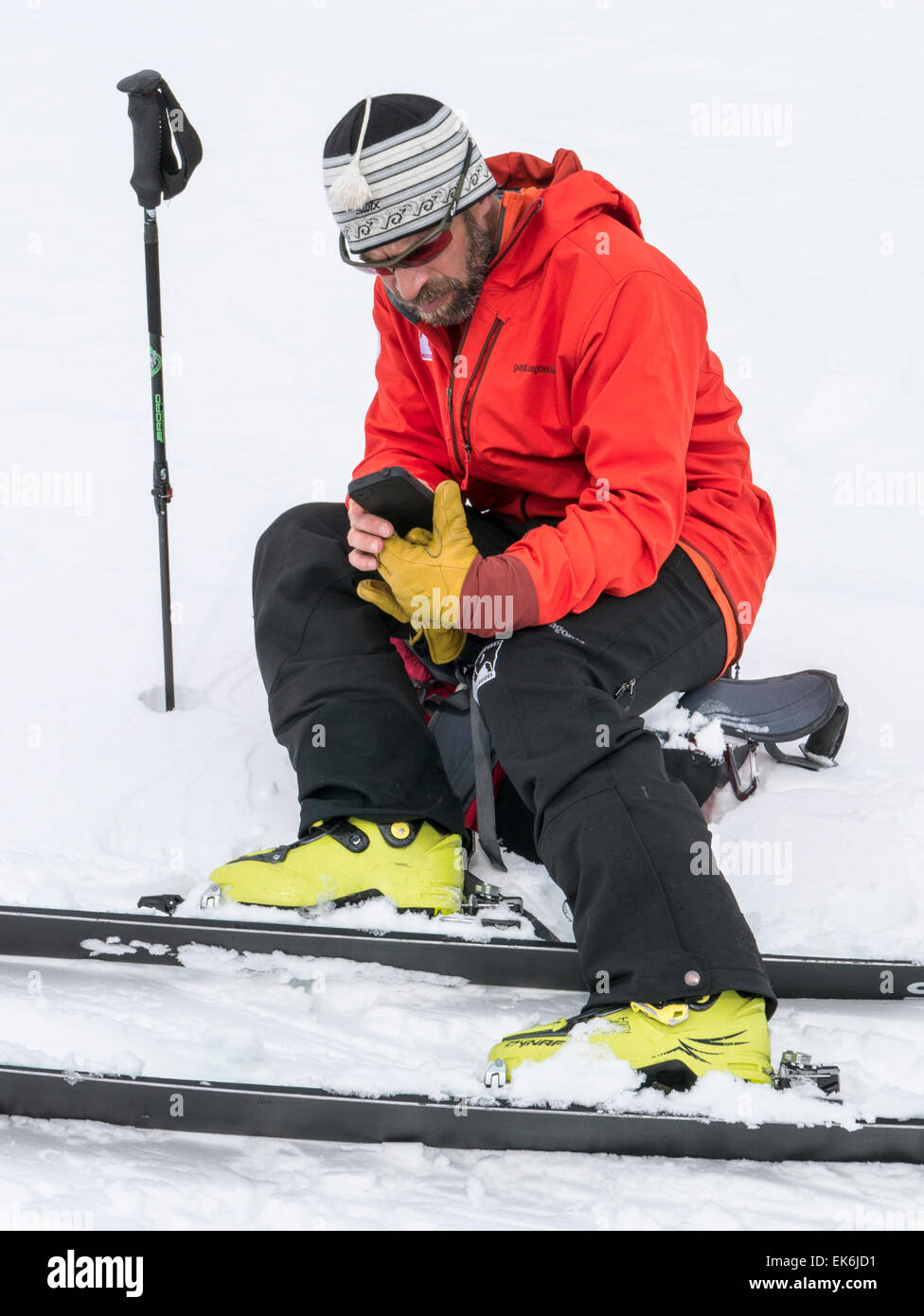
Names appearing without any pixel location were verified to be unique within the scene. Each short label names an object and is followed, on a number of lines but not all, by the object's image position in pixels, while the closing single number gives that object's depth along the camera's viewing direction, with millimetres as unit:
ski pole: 3023
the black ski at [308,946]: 2480
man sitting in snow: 2223
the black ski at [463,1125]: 2057
